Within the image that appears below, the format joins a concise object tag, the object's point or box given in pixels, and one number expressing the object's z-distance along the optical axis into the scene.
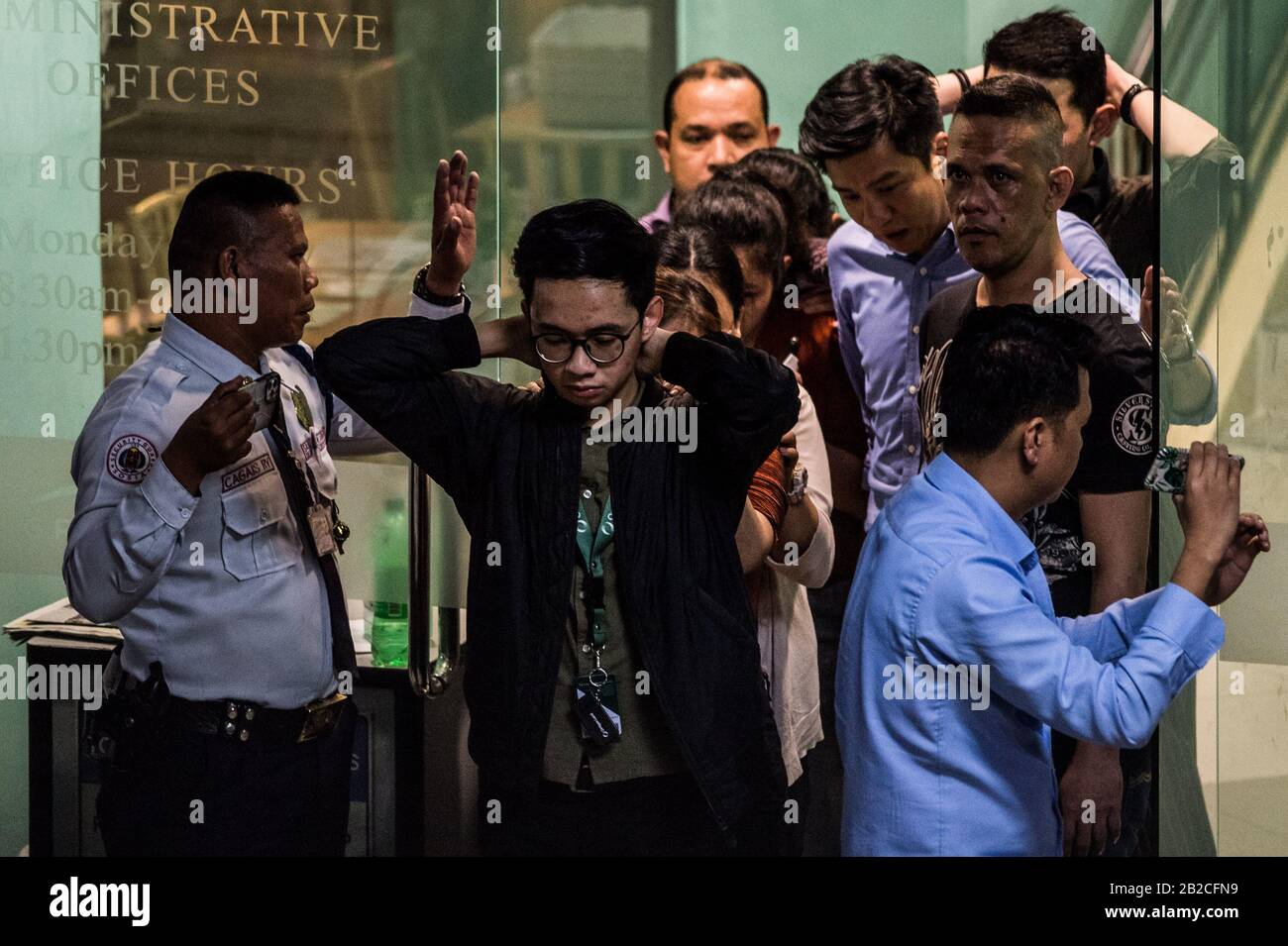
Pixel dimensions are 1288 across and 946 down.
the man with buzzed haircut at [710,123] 3.87
